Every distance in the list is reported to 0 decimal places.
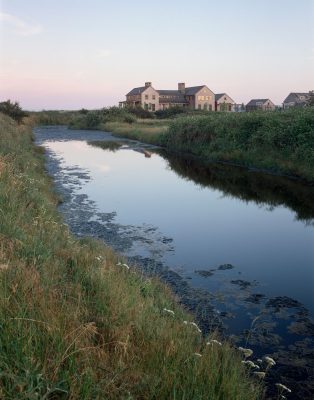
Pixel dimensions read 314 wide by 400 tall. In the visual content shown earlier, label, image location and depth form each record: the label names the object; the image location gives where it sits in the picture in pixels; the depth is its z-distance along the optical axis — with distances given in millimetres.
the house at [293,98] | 121875
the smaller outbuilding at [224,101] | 111969
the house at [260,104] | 116438
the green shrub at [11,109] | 52656
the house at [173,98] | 107688
